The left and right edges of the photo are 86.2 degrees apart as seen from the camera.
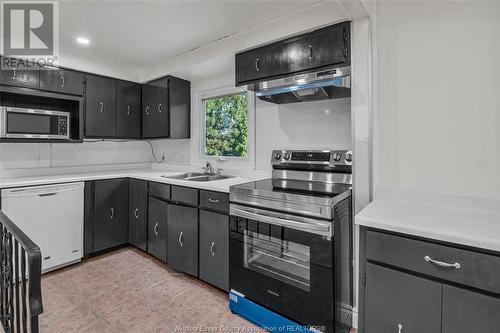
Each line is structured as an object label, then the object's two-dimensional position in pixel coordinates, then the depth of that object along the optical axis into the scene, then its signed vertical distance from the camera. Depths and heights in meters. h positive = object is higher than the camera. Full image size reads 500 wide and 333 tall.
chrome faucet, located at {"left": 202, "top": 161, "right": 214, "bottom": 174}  3.12 +0.00
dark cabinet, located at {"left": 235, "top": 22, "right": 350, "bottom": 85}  1.80 +0.84
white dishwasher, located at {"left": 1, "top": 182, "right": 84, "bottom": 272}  2.38 -0.46
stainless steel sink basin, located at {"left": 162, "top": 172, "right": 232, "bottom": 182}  2.98 -0.09
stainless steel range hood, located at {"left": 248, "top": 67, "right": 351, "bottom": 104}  1.87 +0.62
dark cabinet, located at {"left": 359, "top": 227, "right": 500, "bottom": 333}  1.06 -0.51
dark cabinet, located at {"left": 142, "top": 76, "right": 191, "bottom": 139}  3.23 +0.75
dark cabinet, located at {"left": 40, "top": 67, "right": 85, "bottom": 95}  2.81 +0.96
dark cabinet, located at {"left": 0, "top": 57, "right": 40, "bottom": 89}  2.57 +0.95
